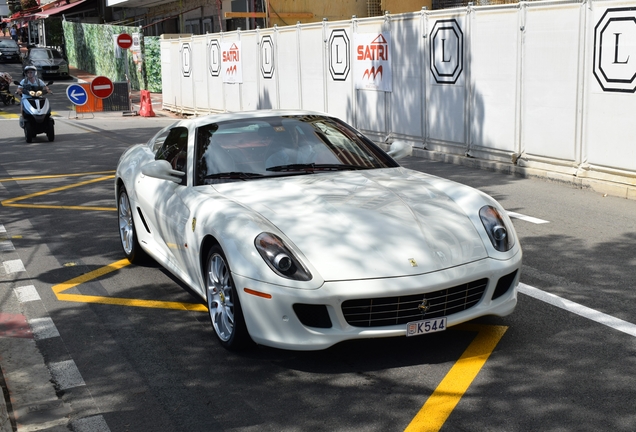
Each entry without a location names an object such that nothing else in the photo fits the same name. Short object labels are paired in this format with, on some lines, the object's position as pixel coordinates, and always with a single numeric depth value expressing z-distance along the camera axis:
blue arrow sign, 25.70
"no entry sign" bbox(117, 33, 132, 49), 29.89
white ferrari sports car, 4.89
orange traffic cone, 27.50
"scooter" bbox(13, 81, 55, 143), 19.17
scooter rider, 19.48
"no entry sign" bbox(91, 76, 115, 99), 27.39
